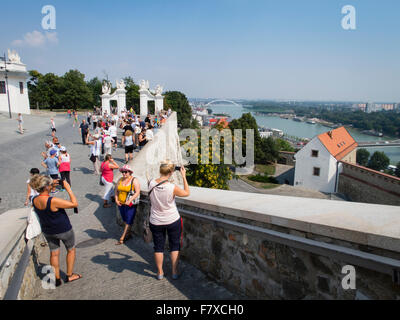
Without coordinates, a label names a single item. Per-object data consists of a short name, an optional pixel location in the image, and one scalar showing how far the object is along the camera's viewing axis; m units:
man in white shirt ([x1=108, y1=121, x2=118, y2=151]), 13.77
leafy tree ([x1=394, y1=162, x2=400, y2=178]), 72.25
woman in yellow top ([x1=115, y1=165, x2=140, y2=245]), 5.26
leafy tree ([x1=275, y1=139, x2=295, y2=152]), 82.45
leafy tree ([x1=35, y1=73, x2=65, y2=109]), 58.47
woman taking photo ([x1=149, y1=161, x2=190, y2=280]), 3.79
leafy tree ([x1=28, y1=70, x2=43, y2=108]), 61.24
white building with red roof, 38.41
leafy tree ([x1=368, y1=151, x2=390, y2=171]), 81.94
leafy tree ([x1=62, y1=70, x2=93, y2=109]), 58.75
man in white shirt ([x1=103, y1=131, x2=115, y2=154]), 11.88
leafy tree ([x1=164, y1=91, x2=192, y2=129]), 74.06
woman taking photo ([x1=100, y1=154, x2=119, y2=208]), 7.62
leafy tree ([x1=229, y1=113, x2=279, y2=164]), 59.62
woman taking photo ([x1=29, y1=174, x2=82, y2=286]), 3.74
